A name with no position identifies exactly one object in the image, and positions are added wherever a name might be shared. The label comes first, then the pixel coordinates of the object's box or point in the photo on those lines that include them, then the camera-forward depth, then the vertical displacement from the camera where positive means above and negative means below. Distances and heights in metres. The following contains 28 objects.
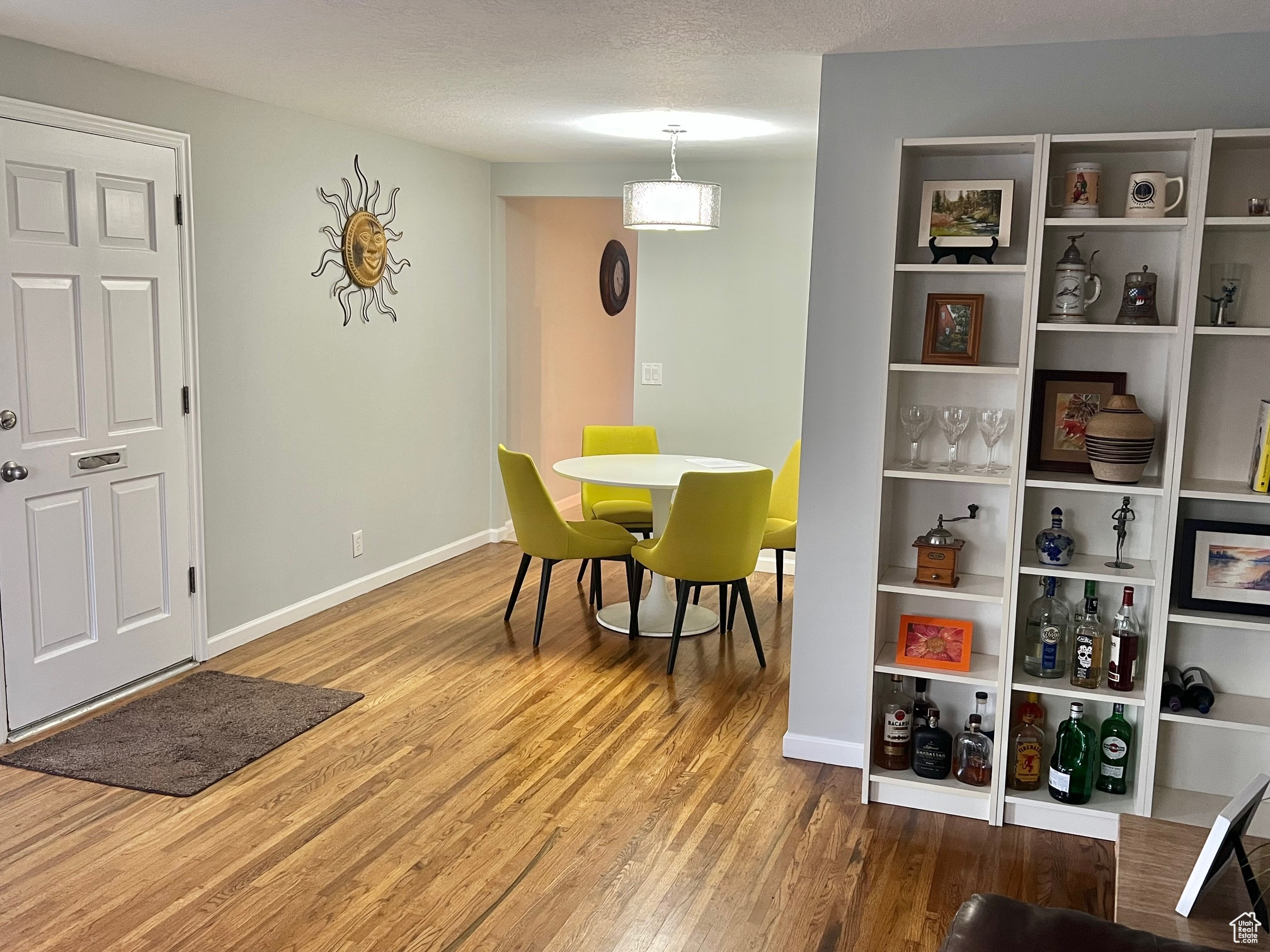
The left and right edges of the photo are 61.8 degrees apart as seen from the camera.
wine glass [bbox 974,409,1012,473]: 3.10 -0.16
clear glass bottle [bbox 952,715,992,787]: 3.15 -1.15
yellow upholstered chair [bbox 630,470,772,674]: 4.19 -0.69
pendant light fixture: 4.60 +0.68
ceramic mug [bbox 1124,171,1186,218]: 2.81 +0.48
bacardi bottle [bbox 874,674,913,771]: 3.24 -1.13
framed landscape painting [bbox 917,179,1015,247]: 2.98 +0.44
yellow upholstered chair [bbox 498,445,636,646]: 4.54 -0.77
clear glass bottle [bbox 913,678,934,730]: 3.24 -1.02
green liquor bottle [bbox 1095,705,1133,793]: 3.05 -1.09
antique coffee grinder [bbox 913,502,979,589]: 3.12 -0.56
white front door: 3.48 -0.26
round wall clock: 7.84 +0.61
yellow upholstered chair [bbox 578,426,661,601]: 5.38 -0.72
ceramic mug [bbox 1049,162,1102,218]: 2.88 +0.49
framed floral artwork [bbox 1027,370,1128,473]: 3.03 -0.12
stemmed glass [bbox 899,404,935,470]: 3.17 -0.17
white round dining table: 4.73 -0.54
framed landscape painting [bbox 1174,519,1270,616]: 2.85 -0.52
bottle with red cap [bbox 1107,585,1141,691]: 2.96 -0.77
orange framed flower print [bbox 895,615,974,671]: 3.16 -0.83
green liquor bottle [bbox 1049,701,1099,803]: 3.00 -1.10
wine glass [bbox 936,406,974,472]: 3.13 -0.17
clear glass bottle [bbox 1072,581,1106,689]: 2.98 -0.78
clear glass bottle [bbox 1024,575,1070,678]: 3.06 -0.77
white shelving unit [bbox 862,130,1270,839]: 2.85 -0.24
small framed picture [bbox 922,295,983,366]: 3.03 +0.11
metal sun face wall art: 5.02 +0.51
